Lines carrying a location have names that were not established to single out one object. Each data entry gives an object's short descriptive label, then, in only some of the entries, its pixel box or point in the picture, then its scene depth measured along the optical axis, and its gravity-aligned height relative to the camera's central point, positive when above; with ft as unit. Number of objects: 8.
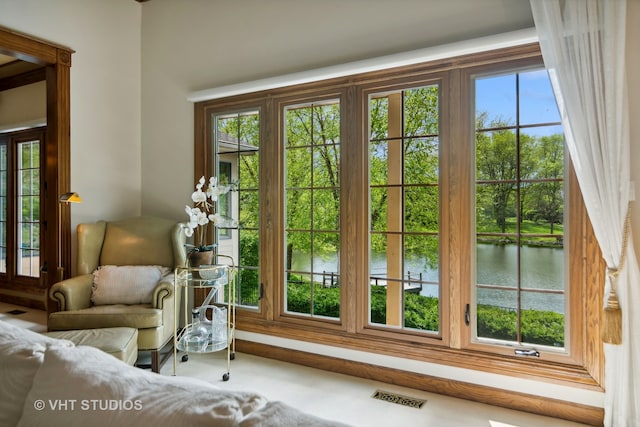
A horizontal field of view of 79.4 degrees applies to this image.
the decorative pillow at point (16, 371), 3.23 -1.39
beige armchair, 9.00 -1.77
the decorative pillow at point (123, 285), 10.12 -1.97
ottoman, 7.66 -2.63
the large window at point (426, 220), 7.83 -0.22
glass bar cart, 9.21 -2.93
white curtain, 6.61 +1.28
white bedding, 2.38 -1.27
